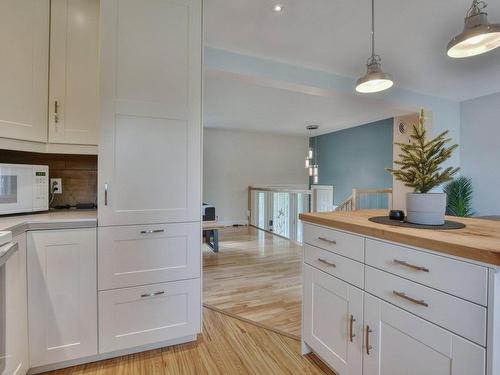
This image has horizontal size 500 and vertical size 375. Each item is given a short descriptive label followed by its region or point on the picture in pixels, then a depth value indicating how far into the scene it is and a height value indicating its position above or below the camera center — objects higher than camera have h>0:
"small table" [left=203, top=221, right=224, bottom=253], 4.02 -0.86
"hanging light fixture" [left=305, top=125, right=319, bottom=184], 6.32 +1.00
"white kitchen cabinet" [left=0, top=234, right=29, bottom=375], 1.25 -0.67
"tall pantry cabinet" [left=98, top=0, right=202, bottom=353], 1.67 +0.09
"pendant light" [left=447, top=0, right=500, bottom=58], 1.42 +0.88
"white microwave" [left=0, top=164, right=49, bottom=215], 1.67 -0.03
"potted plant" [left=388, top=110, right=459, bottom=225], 1.29 +0.06
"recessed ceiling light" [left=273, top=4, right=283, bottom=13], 2.01 +1.37
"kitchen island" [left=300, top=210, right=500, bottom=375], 0.89 -0.46
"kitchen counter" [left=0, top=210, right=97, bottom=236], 1.44 -0.21
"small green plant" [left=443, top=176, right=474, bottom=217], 4.00 -0.12
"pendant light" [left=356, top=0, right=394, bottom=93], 1.97 +0.82
